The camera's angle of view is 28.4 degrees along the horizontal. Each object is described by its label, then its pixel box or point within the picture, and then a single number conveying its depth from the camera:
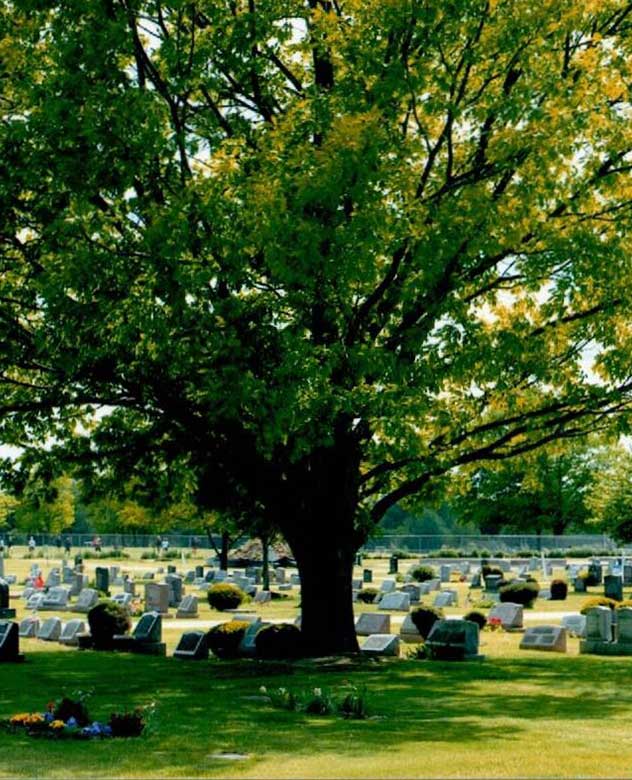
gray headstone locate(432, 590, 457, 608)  41.12
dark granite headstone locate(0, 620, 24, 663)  23.45
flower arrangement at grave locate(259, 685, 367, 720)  14.33
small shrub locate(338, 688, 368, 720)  14.26
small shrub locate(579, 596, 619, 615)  33.60
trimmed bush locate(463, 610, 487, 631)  30.70
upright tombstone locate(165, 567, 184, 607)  40.57
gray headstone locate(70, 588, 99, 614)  38.75
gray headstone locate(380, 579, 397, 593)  45.87
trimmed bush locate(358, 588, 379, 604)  43.41
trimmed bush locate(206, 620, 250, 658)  23.94
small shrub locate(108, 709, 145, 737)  12.52
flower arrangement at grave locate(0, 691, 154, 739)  12.43
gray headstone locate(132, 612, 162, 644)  25.86
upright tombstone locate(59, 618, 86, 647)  28.04
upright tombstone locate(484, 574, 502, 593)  48.62
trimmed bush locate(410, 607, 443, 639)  27.83
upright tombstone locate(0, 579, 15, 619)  36.73
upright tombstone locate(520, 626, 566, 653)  26.25
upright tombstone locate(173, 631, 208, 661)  23.91
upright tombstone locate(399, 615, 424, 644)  28.10
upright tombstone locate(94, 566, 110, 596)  48.56
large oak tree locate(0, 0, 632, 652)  15.57
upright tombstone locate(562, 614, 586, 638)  29.80
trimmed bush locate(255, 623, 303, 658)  22.06
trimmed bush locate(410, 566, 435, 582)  57.84
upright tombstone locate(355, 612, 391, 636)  28.36
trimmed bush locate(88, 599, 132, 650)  26.73
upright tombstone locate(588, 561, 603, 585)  54.28
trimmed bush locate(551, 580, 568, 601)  45.38
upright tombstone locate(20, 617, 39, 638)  30.20
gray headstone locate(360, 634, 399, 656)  22.94
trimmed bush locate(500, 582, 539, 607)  40.91
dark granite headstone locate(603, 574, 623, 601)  43.69
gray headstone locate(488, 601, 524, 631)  31.94
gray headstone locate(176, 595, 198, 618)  36.00
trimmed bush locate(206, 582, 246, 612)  39.06
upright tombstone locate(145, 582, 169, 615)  36.81
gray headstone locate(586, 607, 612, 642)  25.77
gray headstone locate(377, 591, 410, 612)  39.25
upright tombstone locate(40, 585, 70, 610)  39.44
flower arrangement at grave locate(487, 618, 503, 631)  31.47
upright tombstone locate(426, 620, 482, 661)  23.16
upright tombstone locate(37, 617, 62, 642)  28.97
